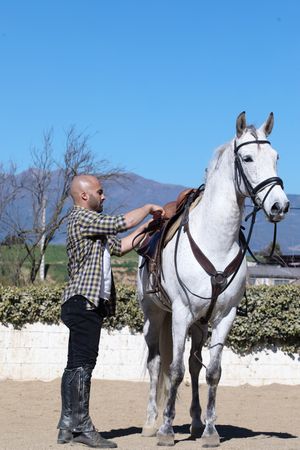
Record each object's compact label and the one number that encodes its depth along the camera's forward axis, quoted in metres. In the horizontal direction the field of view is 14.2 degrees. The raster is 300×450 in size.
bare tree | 38.39
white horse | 9.42
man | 9.56
